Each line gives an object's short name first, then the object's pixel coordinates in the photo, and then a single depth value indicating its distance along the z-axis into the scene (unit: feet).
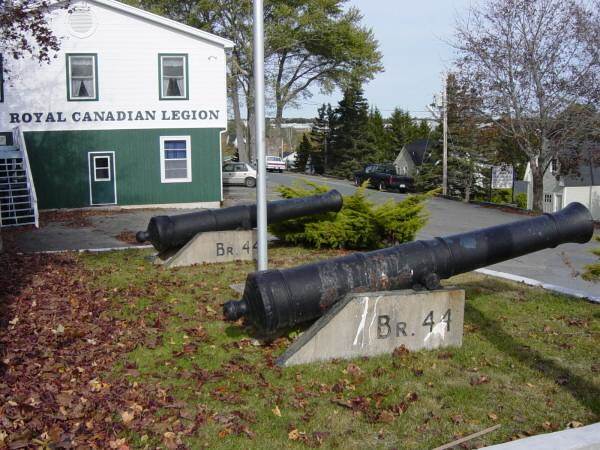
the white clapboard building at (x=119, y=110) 71.67
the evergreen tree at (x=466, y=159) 111.24
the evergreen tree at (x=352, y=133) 180.75
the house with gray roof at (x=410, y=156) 177.61
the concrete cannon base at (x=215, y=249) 35.29
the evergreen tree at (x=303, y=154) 209.67
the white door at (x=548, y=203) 134.31
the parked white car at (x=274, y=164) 190.39
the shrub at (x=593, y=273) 23.67
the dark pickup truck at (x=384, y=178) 128.36
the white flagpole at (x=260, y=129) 26.86
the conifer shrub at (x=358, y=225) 40.65
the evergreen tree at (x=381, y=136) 192.67
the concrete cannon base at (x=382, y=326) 19.33
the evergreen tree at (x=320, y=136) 196.65
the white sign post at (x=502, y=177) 129.49
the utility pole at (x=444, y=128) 113.39
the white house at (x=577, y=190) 126.82
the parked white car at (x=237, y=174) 123.24
